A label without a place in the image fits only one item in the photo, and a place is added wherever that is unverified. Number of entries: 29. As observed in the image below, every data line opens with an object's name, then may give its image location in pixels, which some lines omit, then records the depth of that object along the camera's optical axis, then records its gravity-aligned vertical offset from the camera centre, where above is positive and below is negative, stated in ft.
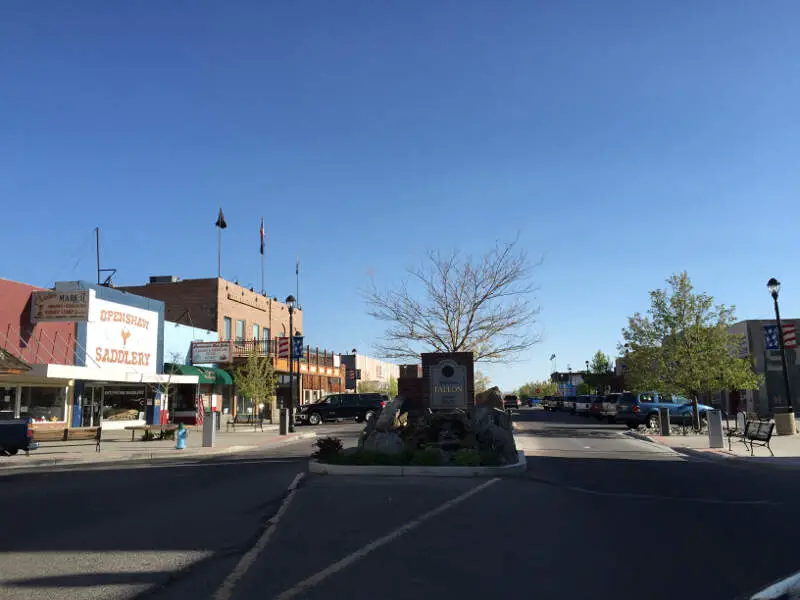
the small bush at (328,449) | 49.26 -3.34
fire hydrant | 69.82 -2.94
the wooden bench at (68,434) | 64.23 -2.13
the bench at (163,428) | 85.29 -2.50
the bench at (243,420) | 132.26 -2.81
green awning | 118.57 +6.41
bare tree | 98.43 +10.78
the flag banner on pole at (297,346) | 127.30 +11.23
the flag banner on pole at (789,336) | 98.94 +7.71
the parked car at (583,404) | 169.63 -2.49
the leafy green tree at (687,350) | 90.99 +5.78
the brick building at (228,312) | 141.69 +21.12
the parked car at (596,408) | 139.54 -2.86
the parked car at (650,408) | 106.42 -2.58
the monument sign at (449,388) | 62.28 +1.08
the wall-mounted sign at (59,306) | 85.46 +13.48
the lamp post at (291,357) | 102.17 +8.60
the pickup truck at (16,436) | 59.41 -1.88
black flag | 152.35 +41.37
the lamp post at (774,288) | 86.10 +12.71
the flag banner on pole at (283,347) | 132.46 +11.37
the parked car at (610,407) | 123.60 -2.45
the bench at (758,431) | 58.54 -3.72
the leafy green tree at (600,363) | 343.75 +15.75
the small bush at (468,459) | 46.29 -4.11
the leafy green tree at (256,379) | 123.85 +4.95
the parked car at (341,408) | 135.44 -1.07
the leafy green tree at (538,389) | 465.06 +5.29
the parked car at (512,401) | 214.69 -1.17
